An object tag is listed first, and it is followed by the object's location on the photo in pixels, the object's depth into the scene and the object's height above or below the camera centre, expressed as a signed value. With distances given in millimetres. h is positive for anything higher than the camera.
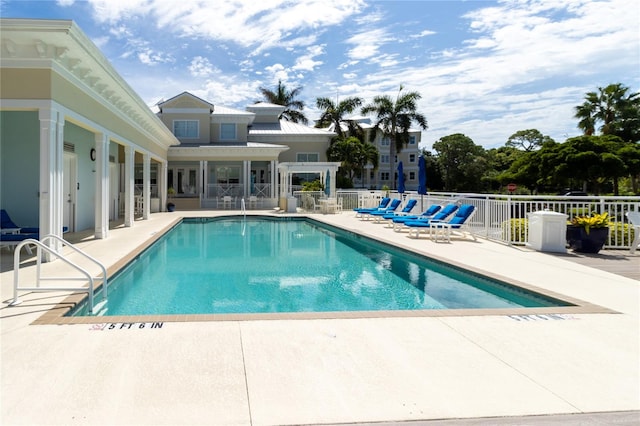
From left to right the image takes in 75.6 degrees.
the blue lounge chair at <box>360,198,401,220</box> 16331 -152
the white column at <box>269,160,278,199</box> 25328 +1509
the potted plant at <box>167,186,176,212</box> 22500 -22
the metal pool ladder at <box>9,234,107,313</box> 4461 -1002
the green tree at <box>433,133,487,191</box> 45938 +4782
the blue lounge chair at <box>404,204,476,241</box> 11188 -508
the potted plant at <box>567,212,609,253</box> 8992 -591
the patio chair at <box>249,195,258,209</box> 24422 +75
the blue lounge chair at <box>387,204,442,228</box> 12802 -368
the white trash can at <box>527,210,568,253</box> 9242 -594
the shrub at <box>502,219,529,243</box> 10188 -591
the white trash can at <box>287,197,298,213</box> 21547 -77
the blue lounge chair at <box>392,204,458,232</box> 12031 -342
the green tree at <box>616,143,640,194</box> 27480 +3325
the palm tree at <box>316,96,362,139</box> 37844 +8213
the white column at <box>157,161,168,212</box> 22125 +891
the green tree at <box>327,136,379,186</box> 32781 +4063
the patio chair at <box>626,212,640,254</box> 9078 -413
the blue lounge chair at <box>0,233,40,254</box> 8086 -732
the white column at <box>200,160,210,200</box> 25250 +1542
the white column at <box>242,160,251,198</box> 25219 +1670
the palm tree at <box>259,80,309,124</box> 43000 +10685
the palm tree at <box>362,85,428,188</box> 36781 +8052
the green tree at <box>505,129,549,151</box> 57625 +9306
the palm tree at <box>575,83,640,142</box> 33594 +7855
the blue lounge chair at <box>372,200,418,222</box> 15154 -255
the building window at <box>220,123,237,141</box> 27844 +4927
